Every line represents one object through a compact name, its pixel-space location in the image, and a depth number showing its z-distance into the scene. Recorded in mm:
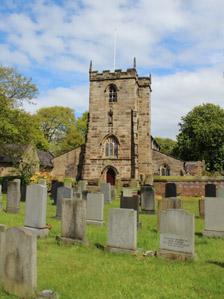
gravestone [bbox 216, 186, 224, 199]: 12498
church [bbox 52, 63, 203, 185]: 27248
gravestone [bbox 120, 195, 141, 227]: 9555
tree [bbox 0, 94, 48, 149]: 21292
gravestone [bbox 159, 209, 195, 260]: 6079
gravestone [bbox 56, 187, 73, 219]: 10476
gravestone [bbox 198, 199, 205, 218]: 11144
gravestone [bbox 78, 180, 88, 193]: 16446
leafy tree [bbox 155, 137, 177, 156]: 59635
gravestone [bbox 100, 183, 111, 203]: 15664
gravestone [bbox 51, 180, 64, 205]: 16154
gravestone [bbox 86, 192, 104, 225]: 9620
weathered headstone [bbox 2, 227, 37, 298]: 4200
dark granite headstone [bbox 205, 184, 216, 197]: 13708
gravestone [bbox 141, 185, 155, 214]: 12639
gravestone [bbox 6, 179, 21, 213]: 11572
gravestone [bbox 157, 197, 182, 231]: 9374
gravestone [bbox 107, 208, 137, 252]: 6501
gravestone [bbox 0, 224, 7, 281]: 4476
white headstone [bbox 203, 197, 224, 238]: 8248
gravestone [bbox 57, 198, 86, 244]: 7058
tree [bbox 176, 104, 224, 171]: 37645
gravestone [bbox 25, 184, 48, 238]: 8055
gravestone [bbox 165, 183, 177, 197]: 14656
